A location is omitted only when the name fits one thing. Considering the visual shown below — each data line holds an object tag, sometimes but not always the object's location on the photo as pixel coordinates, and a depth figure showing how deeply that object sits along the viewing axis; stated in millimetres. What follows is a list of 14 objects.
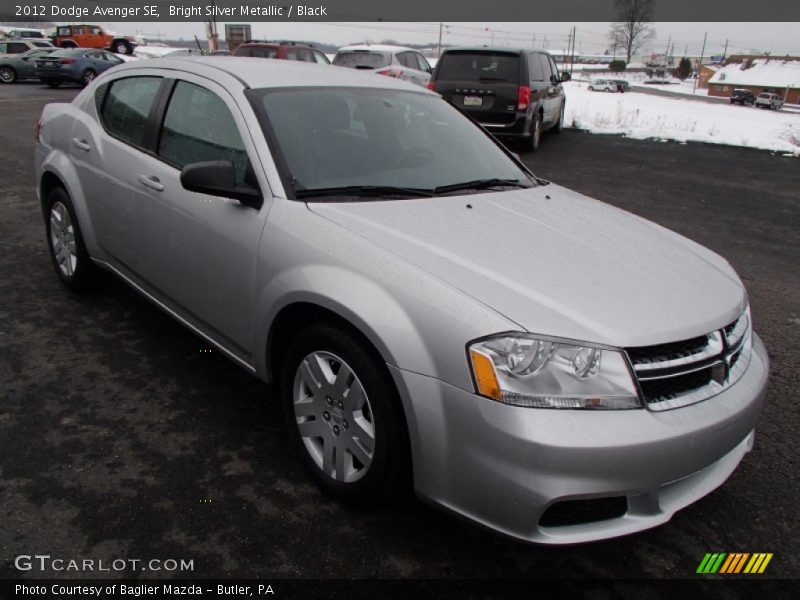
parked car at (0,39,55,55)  27797
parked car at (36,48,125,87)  21969
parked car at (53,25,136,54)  38344
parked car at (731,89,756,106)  56531
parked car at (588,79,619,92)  54688
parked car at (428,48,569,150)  10398
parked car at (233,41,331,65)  15521
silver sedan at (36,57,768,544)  1934
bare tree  102312
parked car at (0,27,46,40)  41188
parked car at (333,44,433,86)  14039
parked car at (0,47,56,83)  24156
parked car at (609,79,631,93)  54781
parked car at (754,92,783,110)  54141
